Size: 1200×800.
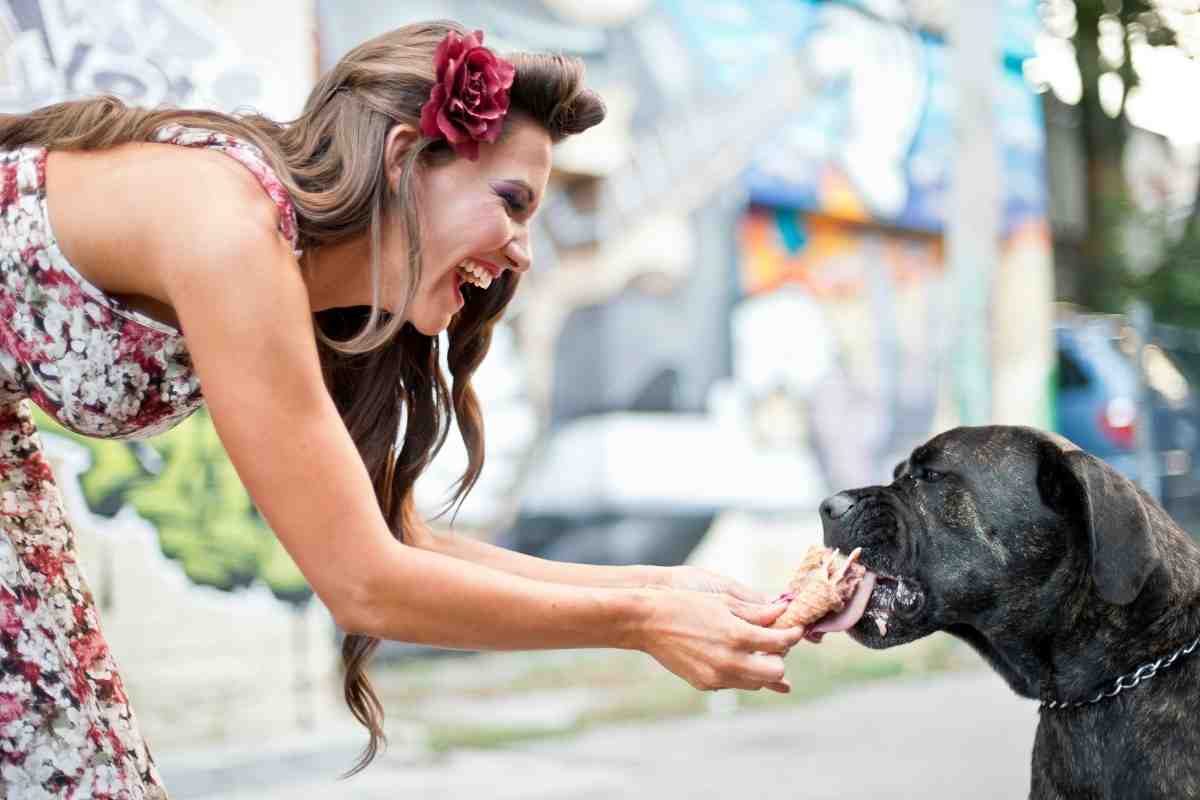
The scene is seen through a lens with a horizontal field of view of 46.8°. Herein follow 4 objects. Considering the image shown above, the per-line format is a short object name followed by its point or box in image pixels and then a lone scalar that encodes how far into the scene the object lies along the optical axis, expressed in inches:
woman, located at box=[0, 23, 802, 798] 85.3
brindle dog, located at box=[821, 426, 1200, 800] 112.5
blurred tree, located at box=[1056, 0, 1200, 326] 653.3
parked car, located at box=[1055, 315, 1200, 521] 516.4
